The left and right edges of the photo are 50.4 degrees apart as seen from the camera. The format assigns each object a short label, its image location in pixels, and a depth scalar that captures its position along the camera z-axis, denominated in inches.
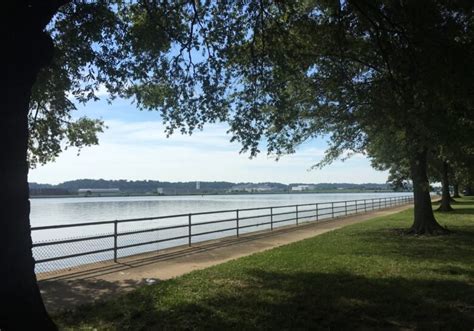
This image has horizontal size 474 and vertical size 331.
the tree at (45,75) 185.2
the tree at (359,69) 332.8
